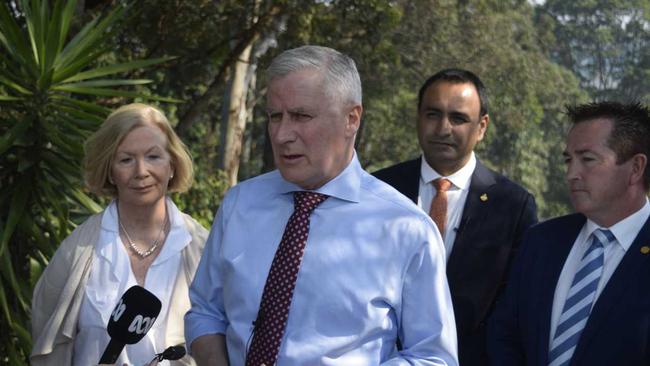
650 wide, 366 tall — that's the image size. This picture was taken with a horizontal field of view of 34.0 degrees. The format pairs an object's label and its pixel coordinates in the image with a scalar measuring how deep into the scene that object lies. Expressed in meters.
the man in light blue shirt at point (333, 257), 3.18
